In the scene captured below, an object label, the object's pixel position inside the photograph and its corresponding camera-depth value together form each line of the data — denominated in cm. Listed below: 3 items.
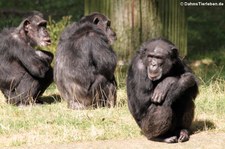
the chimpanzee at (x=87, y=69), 1652
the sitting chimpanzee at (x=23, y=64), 1702
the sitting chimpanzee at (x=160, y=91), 1260
